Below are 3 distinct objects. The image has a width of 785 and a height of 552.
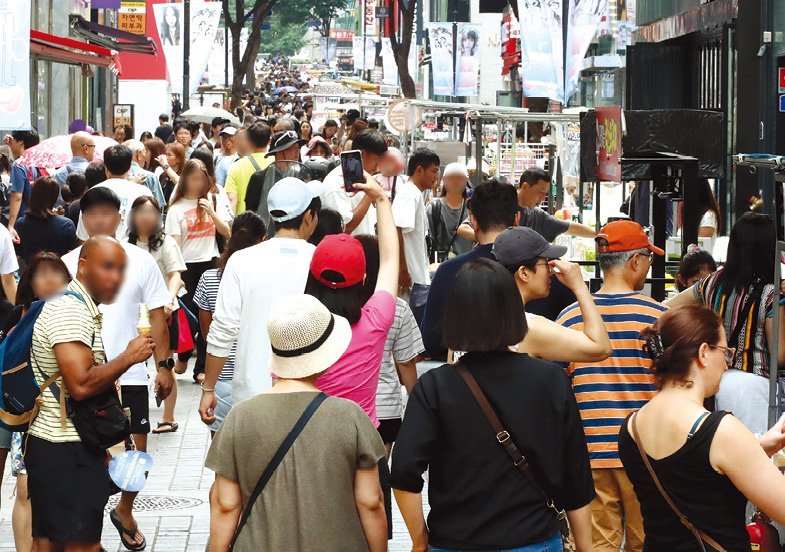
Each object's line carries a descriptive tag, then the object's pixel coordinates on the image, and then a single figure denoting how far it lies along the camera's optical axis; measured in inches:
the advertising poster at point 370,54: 3110.2
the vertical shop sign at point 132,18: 1697.8
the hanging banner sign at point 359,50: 2989.7
